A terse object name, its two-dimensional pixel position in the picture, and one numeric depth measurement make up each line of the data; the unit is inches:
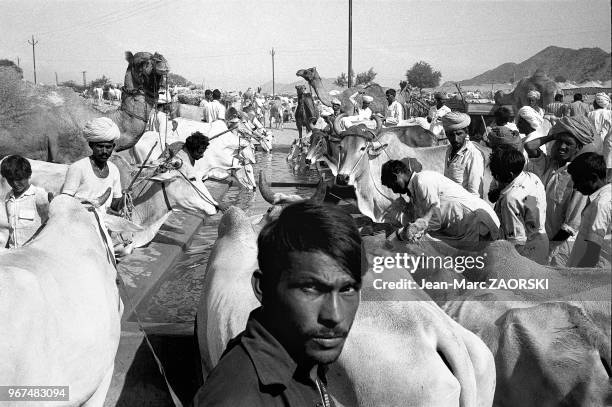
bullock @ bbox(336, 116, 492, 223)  309.3
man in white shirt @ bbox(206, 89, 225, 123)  685.3
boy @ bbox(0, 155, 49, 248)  184.4
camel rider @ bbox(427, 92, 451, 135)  448.4
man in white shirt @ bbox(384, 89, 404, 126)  649.8
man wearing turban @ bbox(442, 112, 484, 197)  243.8
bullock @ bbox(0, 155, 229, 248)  271.4
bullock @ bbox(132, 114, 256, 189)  371.9
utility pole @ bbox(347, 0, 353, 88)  420.2
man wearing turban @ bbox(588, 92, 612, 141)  409.2
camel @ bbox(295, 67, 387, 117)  665.6
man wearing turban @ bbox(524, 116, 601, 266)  184.1
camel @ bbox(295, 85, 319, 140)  776.9
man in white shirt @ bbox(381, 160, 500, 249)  192.2
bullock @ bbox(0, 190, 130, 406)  109.1
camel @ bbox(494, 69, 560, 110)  472.4
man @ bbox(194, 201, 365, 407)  60.4
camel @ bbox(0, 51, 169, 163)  299.3
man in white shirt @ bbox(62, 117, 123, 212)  191.0
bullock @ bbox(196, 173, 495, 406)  106.8
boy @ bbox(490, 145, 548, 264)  180.5
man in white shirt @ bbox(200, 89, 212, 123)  689.8
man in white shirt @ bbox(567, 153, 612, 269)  147.8
